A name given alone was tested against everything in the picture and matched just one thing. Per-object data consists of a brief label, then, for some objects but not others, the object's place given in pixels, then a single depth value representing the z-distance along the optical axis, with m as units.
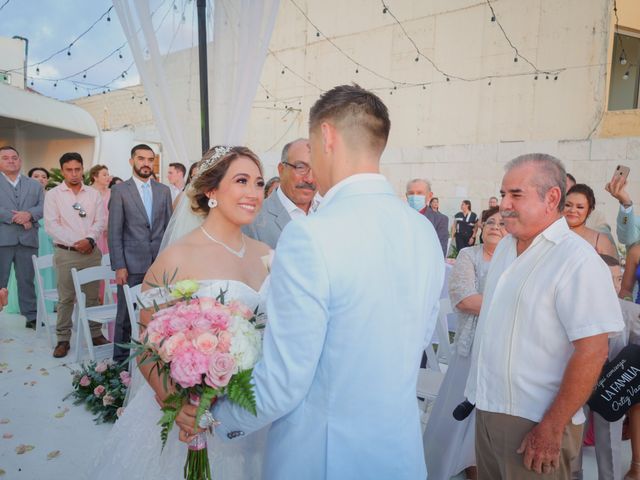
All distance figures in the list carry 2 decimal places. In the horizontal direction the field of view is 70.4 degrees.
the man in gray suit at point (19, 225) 5.81
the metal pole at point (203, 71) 3.23
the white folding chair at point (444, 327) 3.78
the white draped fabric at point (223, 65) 3.12
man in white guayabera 1.75
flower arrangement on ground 3.78
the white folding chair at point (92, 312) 4.64
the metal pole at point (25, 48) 19.31
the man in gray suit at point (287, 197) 3.00
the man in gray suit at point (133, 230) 4.73
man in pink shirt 5.32
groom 1.24
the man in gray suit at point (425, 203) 6.23
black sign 2.59
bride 2.05
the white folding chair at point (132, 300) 3.75
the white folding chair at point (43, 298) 5.42
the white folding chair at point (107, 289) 5.56
